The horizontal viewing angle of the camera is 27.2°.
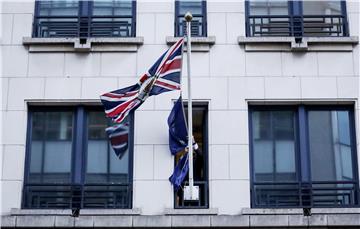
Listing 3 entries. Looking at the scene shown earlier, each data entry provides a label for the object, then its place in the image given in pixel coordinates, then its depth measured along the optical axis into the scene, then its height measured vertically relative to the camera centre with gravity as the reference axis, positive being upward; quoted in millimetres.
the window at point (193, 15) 17922 +5908
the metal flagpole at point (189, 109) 15602 +3236
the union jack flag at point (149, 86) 16219 +3831
